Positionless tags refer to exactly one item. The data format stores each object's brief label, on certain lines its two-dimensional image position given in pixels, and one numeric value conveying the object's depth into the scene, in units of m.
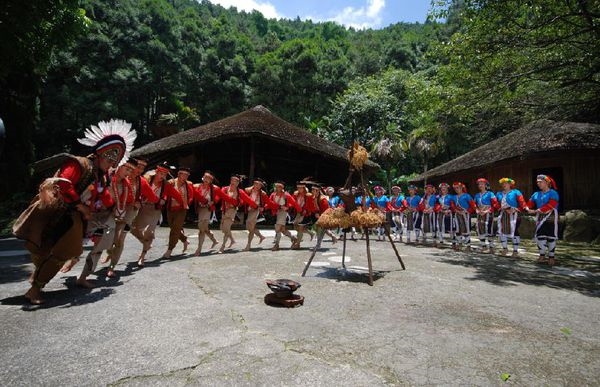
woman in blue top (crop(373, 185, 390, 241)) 12.82
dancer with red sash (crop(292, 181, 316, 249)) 9.21
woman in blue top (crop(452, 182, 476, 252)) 10.23
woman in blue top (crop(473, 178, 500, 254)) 9.72
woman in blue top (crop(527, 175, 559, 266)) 7.97
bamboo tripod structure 5.98
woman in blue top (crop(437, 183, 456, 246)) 10.68
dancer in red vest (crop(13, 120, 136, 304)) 4.12
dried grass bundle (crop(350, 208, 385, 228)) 5.72
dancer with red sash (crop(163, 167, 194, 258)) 7.59
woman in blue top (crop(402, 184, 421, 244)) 11.98
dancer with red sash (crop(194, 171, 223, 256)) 8.20
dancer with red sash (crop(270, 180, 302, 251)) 9.00
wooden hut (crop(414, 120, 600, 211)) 15.97
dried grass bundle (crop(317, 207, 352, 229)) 5.89
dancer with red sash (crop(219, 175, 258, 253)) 8.70
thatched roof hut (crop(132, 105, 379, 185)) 15.62
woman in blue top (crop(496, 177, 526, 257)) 8.90
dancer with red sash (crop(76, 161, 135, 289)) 5.05
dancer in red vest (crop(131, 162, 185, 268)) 6.89
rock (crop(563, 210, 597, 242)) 14.01
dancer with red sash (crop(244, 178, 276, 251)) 8.86
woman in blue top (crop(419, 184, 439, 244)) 11.21
